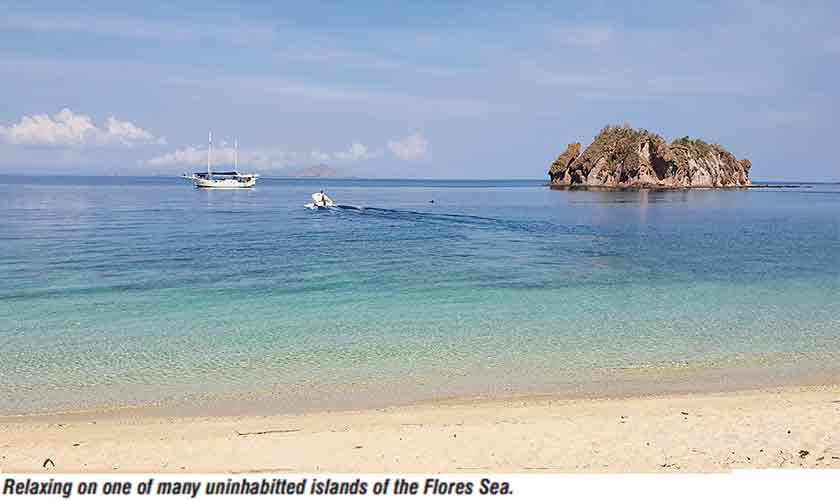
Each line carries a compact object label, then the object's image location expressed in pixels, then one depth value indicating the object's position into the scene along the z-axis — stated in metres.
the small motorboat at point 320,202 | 79.69
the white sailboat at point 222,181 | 137.50
